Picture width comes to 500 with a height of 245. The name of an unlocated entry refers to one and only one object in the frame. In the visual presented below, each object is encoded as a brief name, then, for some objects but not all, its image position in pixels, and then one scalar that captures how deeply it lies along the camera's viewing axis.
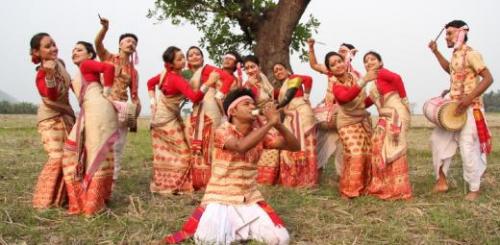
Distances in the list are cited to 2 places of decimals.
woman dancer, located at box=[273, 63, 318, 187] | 7.01
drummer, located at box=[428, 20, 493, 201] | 5.82
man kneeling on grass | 3.98
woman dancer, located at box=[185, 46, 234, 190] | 6.69
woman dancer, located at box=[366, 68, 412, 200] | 5.91
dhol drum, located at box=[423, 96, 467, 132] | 5.90
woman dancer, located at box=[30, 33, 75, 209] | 5.26
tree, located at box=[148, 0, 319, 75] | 11.00
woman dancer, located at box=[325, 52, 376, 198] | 6.12
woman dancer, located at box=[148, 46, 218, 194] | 6.54
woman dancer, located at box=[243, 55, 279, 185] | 7.22
